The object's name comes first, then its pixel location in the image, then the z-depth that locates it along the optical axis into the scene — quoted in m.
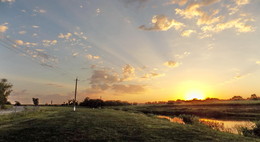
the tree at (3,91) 66.61
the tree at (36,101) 118.22
